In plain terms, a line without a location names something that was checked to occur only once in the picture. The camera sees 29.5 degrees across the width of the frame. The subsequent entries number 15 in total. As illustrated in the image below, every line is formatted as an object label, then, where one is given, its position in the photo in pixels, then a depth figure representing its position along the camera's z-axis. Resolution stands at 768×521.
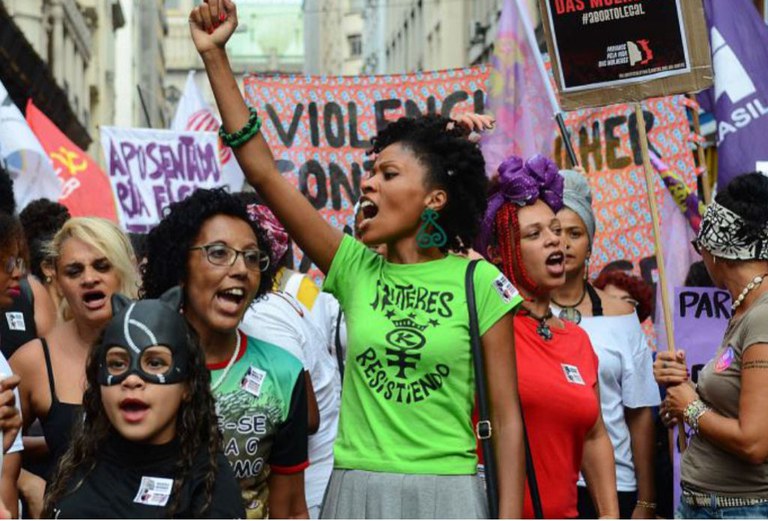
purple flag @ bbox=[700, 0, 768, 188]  7.43
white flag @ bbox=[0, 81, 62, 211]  9.30
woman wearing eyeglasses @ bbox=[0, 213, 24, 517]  4.32
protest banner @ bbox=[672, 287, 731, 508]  6.19
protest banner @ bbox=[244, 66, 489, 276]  9.90
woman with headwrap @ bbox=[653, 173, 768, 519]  4.55
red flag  11.63
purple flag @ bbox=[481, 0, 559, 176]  8.62
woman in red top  4.66
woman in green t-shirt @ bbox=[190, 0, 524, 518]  3.99
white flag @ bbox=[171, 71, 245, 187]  16.31
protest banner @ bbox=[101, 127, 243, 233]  13.42
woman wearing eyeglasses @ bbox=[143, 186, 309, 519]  4.24
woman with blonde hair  4.80
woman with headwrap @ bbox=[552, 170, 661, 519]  5.94
